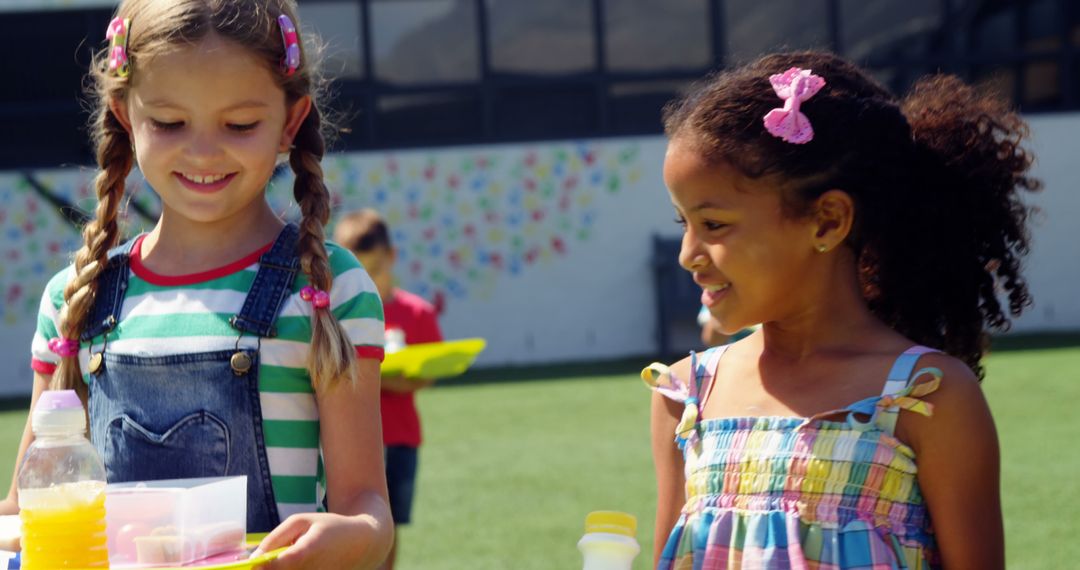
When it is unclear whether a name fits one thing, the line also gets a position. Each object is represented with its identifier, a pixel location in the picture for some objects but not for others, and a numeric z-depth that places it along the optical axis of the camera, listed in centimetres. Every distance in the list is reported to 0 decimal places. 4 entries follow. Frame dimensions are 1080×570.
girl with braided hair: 216
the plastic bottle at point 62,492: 188
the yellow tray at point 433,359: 492
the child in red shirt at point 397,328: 528
